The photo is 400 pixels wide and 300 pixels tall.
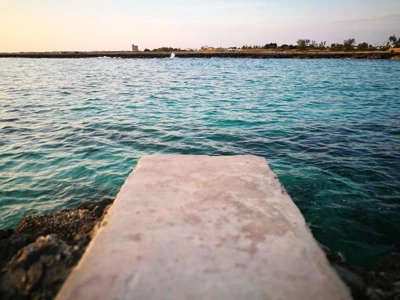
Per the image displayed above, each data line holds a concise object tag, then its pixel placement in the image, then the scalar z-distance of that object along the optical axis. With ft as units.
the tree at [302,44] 266.53
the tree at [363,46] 228.02
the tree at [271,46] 301.43
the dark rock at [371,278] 4.94
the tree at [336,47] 232.53
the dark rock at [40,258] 4.90
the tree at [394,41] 228.02
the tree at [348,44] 229.74
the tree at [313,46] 266.75
